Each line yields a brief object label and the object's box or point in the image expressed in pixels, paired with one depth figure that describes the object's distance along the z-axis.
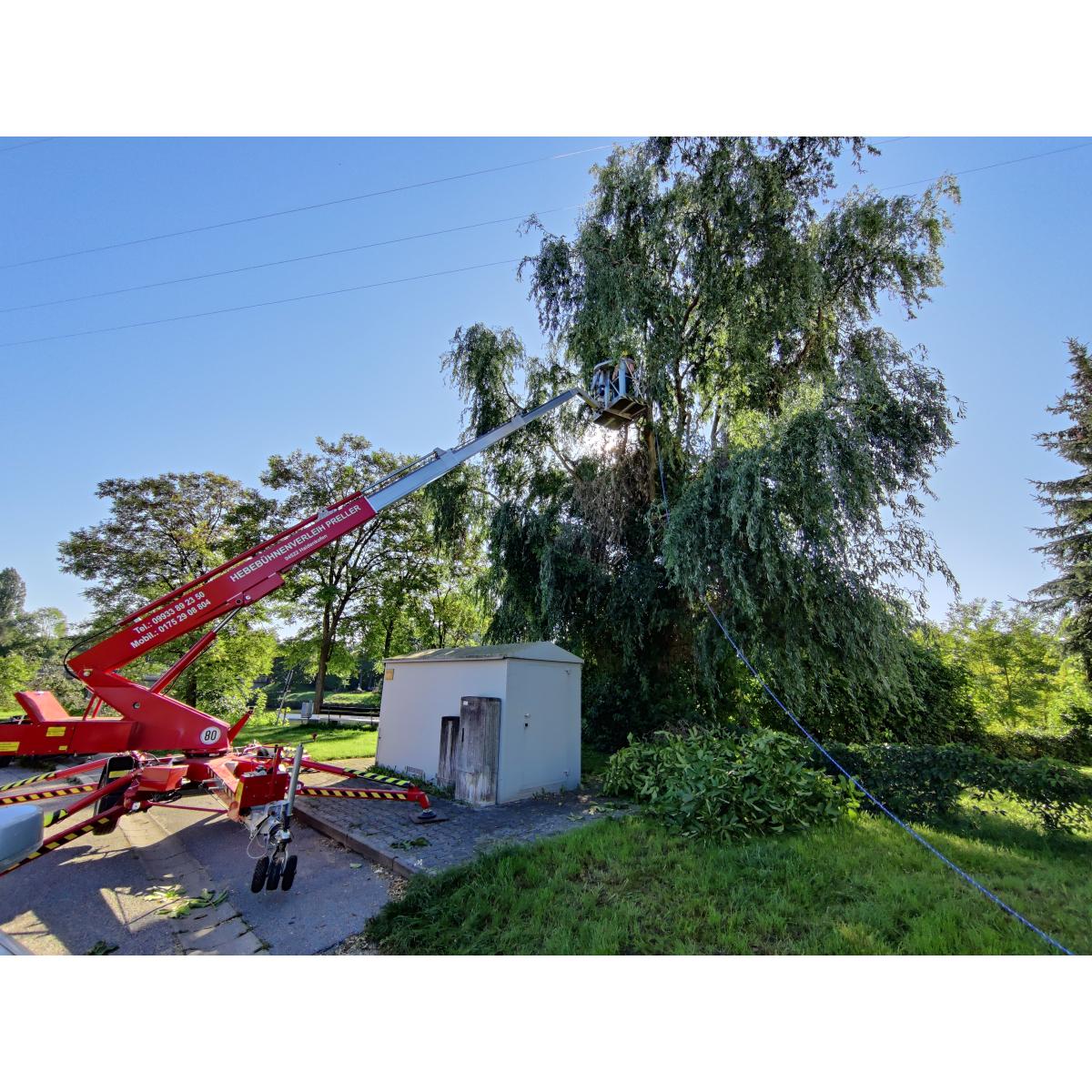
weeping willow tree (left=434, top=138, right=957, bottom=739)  7.53
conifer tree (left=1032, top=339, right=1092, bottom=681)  13.44
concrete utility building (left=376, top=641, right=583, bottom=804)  7.07
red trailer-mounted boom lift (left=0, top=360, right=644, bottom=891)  4.93
